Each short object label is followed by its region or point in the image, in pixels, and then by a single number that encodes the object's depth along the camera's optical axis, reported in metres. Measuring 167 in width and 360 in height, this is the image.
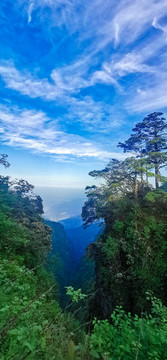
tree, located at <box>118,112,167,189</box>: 14.67
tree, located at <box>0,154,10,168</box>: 14.74
